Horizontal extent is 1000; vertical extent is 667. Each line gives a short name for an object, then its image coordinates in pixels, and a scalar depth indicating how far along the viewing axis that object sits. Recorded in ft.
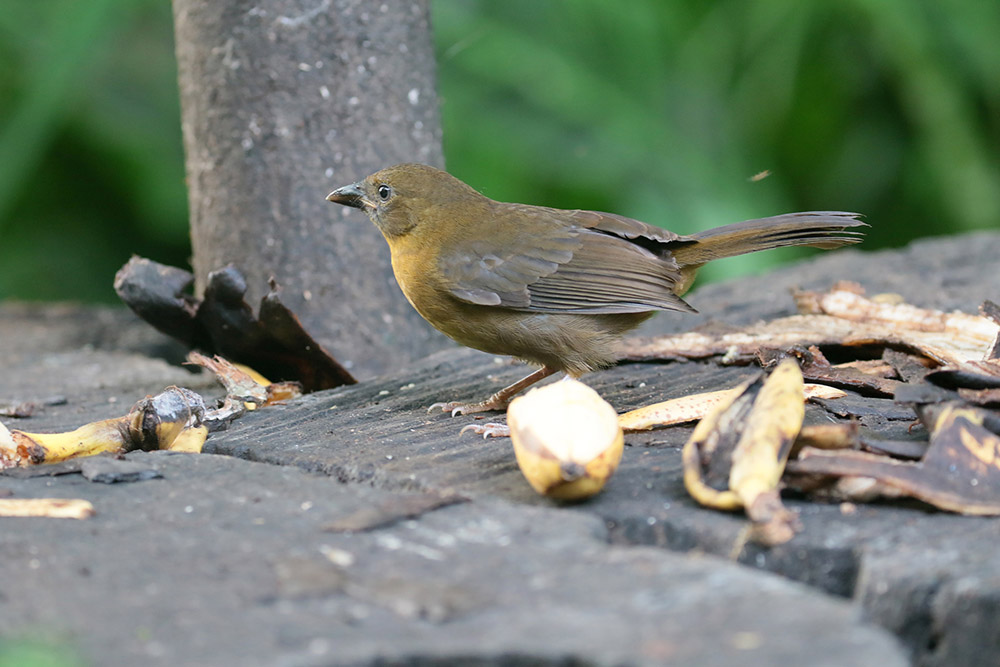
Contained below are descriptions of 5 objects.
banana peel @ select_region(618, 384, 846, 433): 18.39
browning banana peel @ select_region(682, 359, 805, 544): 12.64
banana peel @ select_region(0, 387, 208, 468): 17.95
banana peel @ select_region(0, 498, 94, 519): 13.79
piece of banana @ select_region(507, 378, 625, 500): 13.55
